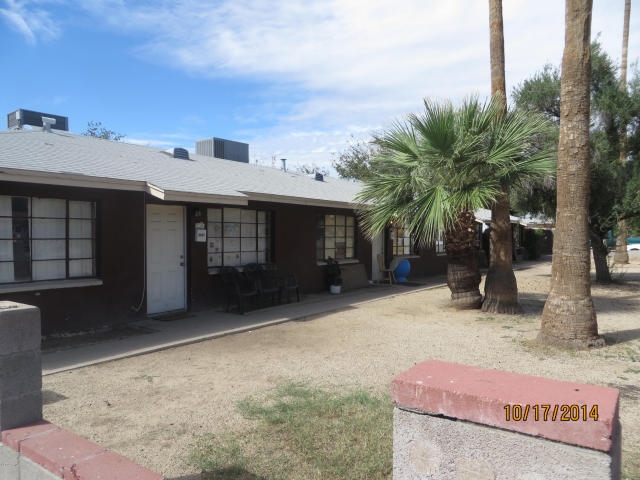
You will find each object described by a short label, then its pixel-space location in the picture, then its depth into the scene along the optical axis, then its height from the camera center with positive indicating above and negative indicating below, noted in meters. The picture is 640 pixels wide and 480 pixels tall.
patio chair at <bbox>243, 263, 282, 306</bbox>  10.72 -0.89
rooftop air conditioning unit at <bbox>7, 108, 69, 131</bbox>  11.69 +3.07
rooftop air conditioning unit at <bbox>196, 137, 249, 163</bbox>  16.50 +3.24
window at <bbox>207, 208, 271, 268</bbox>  10.58 +0.15
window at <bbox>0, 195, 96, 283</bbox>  7.45 +0.09
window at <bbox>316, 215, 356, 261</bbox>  13.70 +0.17
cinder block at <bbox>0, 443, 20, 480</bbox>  2.92 -1.32
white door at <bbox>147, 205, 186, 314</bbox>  9.38 -0.30
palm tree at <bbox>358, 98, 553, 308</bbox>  9.16 +1.39
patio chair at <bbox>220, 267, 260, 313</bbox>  10.12 -0.94
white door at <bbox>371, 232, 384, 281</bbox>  15.91 -0.44
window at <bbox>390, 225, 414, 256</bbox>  16.84 +0.01
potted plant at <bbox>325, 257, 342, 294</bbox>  13.48 -0.86
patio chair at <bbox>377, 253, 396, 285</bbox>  15.84 -0.89
